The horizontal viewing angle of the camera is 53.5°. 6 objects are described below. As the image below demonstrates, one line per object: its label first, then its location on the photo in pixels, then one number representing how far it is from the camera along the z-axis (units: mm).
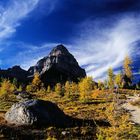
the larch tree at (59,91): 41043
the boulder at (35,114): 17108
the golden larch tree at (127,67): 56478
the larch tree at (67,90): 39534
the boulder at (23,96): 36712
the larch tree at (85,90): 35641
